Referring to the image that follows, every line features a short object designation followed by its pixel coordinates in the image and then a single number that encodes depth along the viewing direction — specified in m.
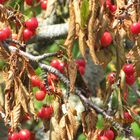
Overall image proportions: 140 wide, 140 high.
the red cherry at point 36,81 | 3.21
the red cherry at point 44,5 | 4.84
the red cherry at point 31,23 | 3.82
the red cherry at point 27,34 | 3.68
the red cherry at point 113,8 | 3.49
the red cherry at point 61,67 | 3.59
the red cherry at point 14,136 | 3.24
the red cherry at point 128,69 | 3.43
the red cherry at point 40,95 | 3.59
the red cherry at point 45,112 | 3.44
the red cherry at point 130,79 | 3.57
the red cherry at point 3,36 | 3.36
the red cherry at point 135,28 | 3.15
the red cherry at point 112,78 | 3.52
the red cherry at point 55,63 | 3.65
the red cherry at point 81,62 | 4.10
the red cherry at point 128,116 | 3.25
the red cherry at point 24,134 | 3.27
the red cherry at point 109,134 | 3.18
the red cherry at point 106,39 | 2.93
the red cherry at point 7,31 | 3.38
